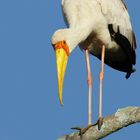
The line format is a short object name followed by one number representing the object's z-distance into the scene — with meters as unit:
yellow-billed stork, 20.87
